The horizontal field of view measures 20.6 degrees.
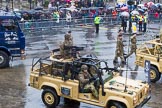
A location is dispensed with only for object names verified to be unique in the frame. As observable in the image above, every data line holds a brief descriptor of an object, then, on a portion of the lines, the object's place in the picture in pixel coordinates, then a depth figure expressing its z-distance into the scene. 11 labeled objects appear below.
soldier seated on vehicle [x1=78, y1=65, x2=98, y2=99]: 13.69
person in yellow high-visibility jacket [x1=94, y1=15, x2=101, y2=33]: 32.08
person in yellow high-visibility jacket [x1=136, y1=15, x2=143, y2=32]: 33.06
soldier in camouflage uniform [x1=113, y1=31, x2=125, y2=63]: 21.67
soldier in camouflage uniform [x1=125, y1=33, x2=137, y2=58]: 22.32
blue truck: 20.52
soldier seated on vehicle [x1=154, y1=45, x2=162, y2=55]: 17.87
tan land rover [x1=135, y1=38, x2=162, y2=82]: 17.70
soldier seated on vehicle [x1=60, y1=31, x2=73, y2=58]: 15.78
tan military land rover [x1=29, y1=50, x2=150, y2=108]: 13.14
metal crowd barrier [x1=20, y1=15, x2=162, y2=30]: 32.06
